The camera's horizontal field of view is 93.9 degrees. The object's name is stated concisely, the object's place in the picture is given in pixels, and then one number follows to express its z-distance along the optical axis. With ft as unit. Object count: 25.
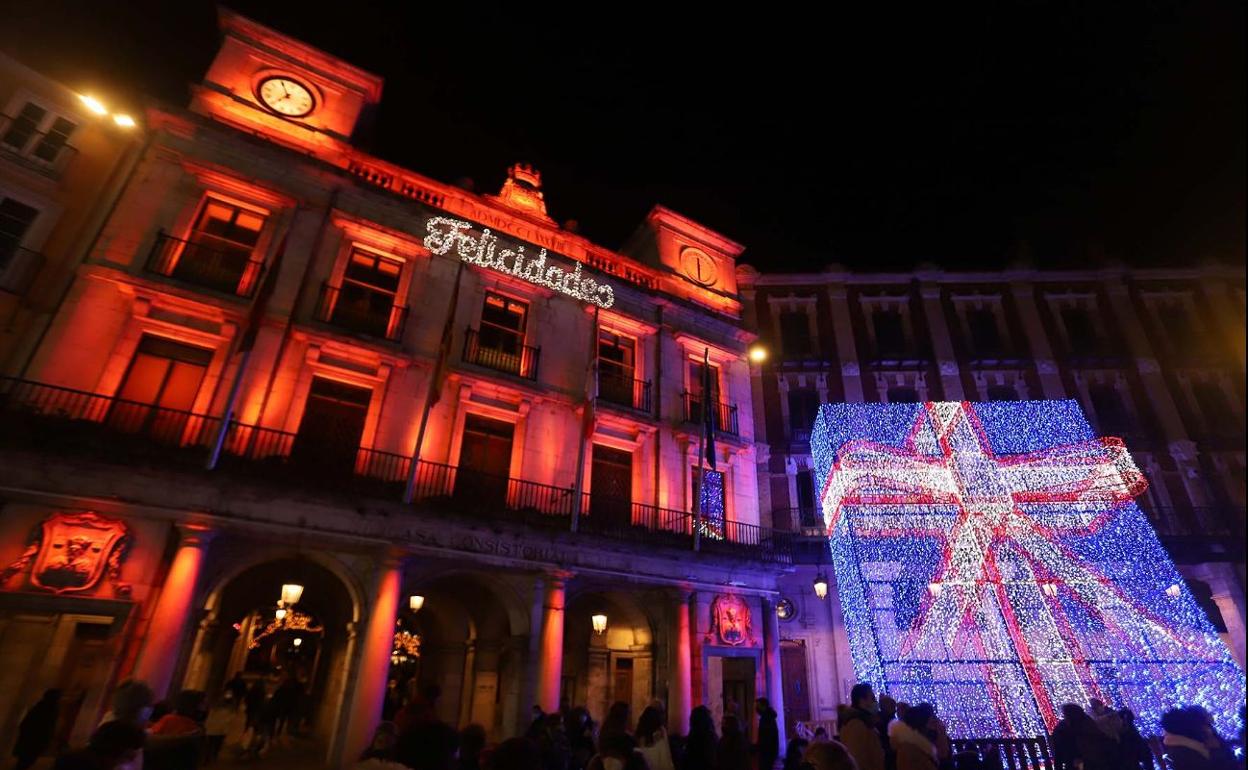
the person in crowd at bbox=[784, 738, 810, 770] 26.36
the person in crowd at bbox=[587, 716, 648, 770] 15.55
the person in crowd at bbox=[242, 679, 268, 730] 43.72
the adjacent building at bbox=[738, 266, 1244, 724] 65.31
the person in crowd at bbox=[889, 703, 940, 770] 18.60
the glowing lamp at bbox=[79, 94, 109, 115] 48.47
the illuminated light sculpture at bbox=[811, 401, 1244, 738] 41.52
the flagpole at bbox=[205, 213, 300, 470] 38.78
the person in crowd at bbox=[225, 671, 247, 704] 52.06
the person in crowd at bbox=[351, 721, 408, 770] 13.78
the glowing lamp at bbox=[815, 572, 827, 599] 52.37
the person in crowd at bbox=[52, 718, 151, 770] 13.42
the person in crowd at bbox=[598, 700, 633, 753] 17.02
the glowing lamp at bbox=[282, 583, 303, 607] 39.20
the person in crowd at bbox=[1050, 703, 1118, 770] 25.82
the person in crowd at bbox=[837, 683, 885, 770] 20.10
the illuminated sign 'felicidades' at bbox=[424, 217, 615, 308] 56.65
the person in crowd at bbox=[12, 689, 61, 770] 30.09
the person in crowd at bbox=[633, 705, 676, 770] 19.53
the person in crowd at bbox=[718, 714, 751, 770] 21.74
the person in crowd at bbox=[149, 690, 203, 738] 18.84
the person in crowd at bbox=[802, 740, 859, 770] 14.23
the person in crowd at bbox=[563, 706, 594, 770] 25.25
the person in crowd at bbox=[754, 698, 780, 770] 29.27
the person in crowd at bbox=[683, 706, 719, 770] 21.67
